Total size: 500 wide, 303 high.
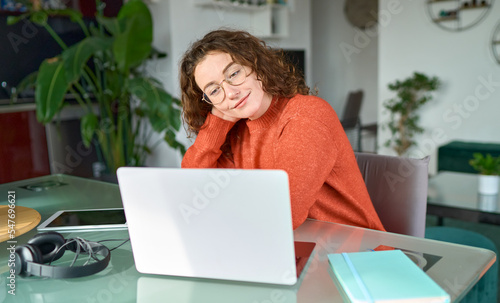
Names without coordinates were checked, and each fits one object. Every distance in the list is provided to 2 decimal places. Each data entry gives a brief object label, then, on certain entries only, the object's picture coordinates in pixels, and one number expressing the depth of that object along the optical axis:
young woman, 1.00
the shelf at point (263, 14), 4.11
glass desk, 0.68
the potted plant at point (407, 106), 4.07
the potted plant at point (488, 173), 2.29
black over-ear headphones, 0.75
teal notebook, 0.60
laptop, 0.66
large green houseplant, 2.60
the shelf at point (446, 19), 3.91
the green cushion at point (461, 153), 3.62
